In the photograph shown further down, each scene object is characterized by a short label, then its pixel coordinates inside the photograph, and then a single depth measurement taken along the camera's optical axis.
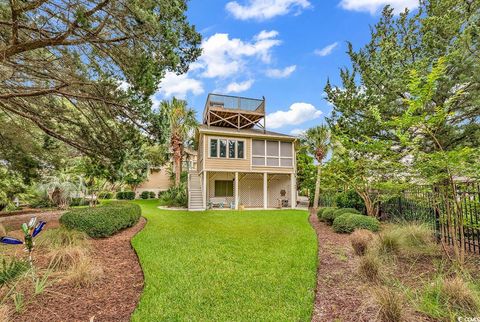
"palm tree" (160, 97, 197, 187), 19.75
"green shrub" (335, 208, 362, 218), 9.80
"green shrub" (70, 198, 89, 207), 19.43
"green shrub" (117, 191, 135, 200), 26.55
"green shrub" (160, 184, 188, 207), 17.50
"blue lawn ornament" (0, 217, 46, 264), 3.85
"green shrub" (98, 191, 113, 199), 26.58
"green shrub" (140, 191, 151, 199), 27.91
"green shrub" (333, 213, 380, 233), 7.77
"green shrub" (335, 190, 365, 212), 11.77
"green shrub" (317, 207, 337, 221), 11.00
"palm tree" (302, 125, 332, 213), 18.61
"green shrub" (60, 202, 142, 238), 7.07
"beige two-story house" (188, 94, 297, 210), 16.58
